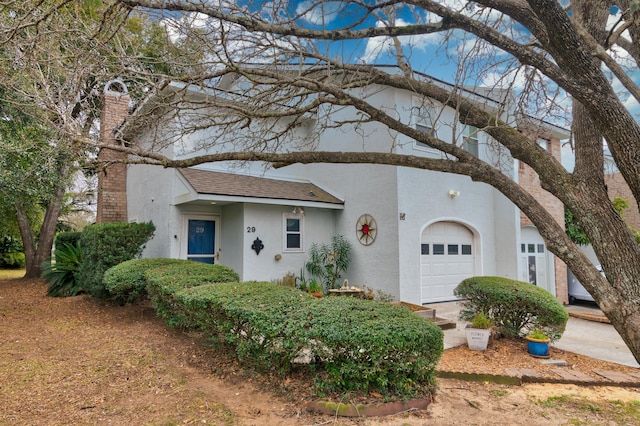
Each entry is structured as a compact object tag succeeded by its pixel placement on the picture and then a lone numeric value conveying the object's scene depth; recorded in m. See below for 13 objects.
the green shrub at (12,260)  22.18
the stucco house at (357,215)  10.30
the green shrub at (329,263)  11.30
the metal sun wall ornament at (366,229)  10.93
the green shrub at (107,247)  9.09
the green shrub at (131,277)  7.55
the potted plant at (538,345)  6.45
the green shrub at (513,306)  6.79
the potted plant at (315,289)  10.30
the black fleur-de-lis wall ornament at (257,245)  10.36
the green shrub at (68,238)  12.63
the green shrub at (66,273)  10.88
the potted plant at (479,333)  6.63
